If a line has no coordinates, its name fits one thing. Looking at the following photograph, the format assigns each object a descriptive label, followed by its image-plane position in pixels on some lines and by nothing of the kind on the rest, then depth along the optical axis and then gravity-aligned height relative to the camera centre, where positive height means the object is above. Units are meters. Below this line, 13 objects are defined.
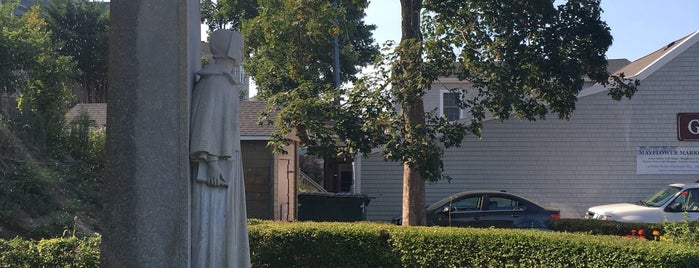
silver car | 17.11 -1.54
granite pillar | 4.38 +0.04
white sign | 21.83 -0.43
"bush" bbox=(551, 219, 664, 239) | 14.19 -1.66
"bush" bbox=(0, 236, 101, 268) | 7.32 -1.14
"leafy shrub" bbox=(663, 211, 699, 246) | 9.61 -1.26
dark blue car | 17.69 -1.67
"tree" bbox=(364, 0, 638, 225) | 11.72 +1.45
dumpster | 19.11 -1.66
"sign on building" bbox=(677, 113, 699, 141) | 21.78 +0.58
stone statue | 4.62 -0.11
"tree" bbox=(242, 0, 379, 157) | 11.91 +1.66
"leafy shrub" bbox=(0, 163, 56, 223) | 12.72 -0.92
